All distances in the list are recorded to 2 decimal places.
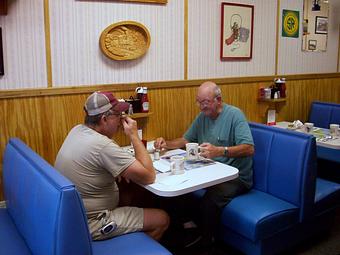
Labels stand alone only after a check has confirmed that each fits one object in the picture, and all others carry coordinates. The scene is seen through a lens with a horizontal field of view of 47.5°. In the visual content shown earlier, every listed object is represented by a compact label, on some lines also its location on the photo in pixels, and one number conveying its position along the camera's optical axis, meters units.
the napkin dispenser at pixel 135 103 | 3.00
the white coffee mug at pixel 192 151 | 2.57
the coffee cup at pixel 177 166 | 2.35
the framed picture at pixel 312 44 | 4.35
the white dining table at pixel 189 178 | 2.12
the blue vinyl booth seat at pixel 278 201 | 2.51
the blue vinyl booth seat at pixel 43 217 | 1.59
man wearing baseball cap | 2.08
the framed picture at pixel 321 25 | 4.37
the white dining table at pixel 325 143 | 3.13
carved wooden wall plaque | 2.85
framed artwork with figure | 3.54
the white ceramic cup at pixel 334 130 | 3.43
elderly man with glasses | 2.63
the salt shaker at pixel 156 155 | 2.70
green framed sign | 4.03
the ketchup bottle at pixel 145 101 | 3.02
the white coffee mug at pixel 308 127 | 3.61
